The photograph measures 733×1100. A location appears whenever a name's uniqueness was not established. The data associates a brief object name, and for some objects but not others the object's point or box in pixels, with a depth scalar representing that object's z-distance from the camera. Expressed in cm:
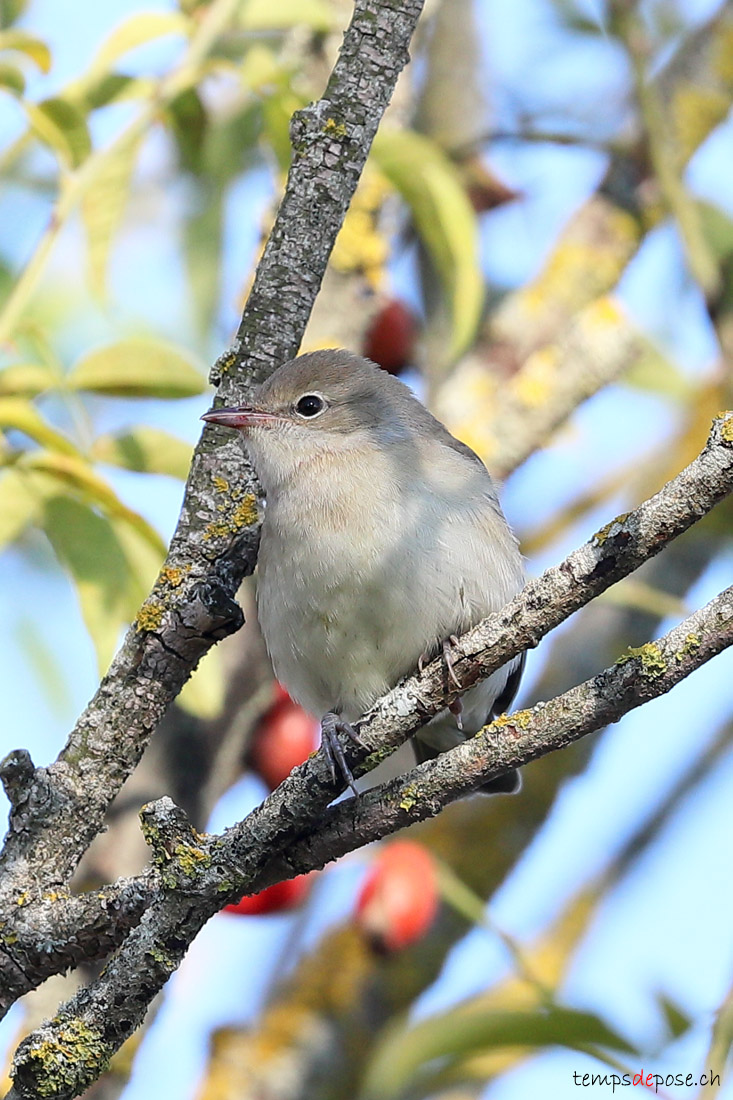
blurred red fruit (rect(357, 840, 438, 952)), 900
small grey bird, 675
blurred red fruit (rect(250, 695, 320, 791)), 862
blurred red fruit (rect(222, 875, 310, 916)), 875
